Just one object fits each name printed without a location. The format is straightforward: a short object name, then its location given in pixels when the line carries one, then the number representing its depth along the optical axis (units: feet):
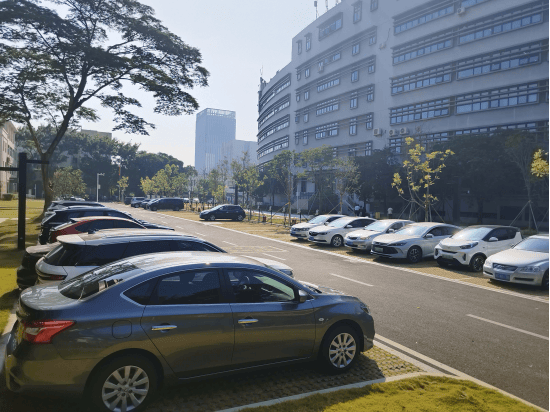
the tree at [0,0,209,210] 68.85
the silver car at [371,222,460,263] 53.83
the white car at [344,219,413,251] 61.36
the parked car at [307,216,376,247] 69.36
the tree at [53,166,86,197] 160.76
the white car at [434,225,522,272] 48.01
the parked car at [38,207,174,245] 47.32
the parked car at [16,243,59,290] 28.22
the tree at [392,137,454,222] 122.83
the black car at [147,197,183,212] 198.96
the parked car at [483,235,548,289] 38.14
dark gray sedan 13.05
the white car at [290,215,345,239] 77.82
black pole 45.17
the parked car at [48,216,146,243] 35.13
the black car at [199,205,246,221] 134.72
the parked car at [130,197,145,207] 235.20
